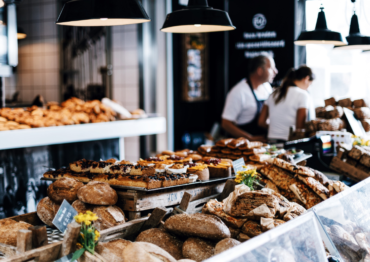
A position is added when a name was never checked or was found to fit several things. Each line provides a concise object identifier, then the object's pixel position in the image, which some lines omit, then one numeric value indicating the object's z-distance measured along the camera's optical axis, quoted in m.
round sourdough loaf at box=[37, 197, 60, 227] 2.01
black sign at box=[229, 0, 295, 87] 6.42
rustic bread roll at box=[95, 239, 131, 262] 1.43
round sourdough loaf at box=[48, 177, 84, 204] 2.02
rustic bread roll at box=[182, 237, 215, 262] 1.56
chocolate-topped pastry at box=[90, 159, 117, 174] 2.33
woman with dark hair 4.77
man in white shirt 5.51
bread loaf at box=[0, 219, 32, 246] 1.72
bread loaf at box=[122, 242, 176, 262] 1.35
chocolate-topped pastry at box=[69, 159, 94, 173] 2.36
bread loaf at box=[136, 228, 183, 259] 1.64
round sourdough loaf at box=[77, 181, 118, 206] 1.89
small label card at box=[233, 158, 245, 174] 2.43
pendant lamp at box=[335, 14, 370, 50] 4.07
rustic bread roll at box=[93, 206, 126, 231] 1.83
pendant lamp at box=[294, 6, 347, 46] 3.69
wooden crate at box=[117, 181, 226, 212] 2.01
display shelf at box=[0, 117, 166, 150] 3.59
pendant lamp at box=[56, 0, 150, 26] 2.02
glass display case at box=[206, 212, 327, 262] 1.12
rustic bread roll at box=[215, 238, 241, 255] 1.49
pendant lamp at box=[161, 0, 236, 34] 2.50
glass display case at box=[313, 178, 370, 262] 1.62
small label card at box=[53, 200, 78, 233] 1.60
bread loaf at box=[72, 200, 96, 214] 1.91
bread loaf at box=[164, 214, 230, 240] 1.61
